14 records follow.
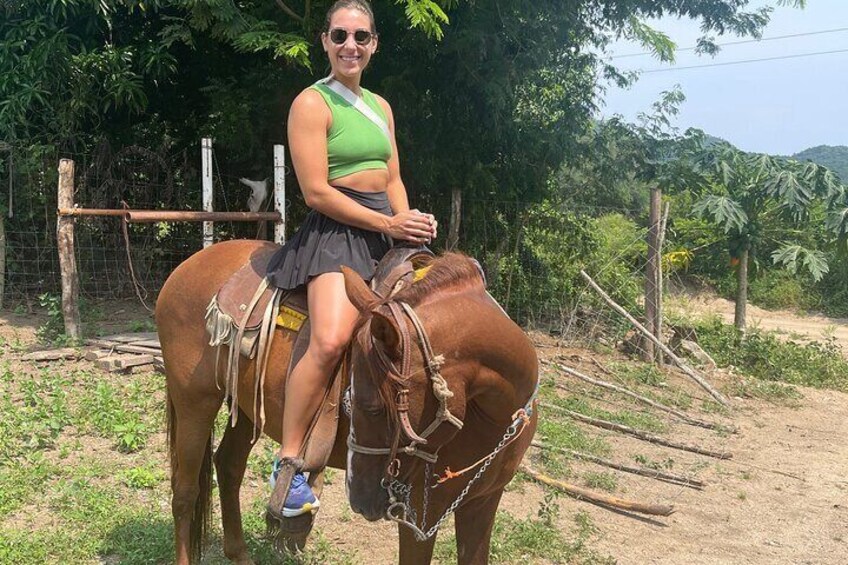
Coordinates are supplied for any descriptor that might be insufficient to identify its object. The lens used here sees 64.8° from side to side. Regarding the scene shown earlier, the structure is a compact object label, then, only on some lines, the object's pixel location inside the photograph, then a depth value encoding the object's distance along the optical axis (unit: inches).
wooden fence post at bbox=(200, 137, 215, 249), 244.1
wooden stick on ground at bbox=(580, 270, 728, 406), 267.4
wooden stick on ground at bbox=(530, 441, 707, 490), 187.0
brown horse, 72.8
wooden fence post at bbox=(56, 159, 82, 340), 255.6
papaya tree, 318.7
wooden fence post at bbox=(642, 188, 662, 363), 301.9
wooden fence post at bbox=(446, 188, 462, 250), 323.6
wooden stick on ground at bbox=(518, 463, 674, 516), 161.3
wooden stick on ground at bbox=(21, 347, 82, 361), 250.1
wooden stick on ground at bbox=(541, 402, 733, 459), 211.0
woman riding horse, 91.9
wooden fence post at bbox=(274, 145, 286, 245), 243.1
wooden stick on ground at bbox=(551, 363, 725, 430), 242.4
